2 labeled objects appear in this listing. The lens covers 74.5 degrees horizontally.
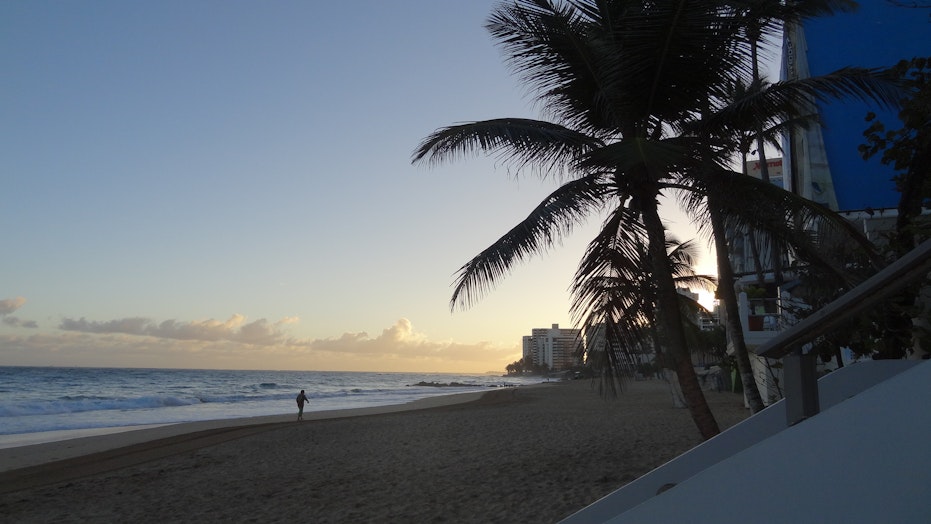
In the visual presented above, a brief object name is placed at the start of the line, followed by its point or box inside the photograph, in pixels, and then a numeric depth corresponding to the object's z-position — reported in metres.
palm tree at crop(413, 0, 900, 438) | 5.71
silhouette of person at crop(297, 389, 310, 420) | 21.47
